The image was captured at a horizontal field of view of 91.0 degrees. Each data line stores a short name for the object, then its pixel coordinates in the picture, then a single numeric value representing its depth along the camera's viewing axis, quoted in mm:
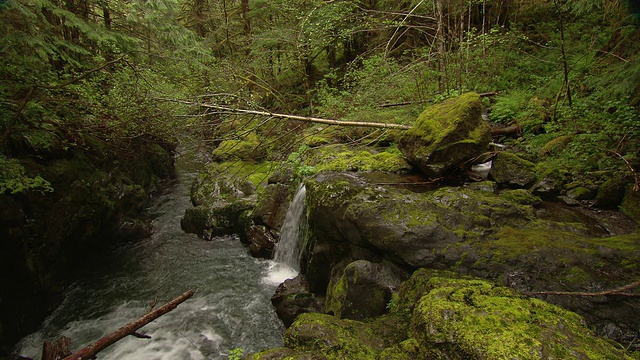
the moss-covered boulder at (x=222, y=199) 9180
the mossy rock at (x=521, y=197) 5051
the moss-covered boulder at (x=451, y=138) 5559
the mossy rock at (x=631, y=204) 4538
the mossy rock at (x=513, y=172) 5594
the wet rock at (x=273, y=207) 8422
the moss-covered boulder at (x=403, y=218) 4137
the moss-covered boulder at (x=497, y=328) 2178
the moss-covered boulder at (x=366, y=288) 4012
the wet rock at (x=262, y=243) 8102
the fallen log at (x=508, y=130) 7320
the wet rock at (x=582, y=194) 5074
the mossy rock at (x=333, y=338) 2779
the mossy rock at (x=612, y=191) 4824
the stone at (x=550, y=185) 5273
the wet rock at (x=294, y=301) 5480
